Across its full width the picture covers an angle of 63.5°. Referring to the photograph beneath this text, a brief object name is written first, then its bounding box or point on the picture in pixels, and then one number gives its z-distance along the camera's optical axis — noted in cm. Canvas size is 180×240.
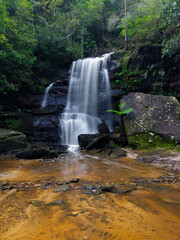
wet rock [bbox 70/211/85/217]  180
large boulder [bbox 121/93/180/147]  733
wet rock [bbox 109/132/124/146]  850
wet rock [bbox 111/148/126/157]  675
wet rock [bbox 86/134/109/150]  818
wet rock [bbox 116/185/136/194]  259
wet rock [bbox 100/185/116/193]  261
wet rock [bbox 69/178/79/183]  313
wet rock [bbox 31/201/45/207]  208
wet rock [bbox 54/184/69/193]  263
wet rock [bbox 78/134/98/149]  908
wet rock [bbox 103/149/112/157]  680
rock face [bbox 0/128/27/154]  673
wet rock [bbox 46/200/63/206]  210
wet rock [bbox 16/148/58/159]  592
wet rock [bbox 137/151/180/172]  475
